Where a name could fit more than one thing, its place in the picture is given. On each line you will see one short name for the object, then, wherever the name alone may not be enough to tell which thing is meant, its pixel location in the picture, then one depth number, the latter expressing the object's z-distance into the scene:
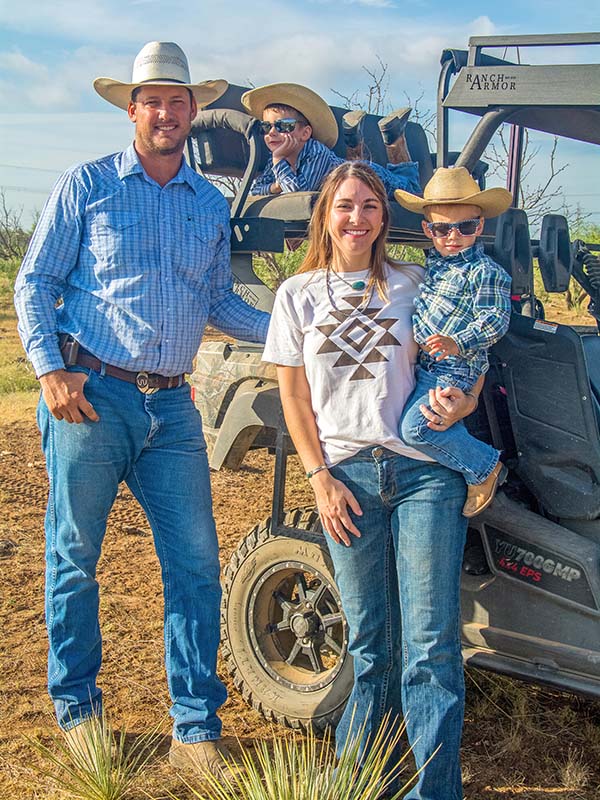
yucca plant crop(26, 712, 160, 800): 3.06
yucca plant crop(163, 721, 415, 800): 2.62
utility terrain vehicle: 3.10
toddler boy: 2.77
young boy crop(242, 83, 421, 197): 3.77
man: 3.20
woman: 2.78
